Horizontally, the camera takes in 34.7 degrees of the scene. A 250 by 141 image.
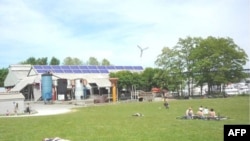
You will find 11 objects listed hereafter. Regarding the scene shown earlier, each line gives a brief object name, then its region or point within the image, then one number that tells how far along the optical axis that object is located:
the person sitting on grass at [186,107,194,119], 26.67
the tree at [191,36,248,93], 65.31
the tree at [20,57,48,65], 124.69
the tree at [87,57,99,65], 123.80
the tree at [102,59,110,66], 120.91
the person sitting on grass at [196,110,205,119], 26.36
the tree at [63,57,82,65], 123.44
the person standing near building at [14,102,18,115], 39.25
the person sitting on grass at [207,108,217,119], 25.52
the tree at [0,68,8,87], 103.50
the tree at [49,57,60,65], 127.25
